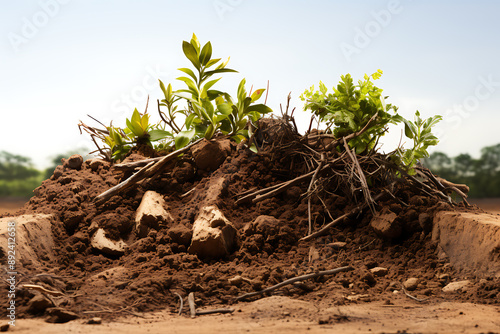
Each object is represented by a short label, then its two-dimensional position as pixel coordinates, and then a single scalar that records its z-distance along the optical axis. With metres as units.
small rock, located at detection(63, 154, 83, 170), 3.68
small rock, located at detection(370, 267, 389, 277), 2.55
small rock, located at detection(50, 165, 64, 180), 3.61
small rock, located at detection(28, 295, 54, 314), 2.00
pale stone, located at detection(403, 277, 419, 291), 2.38
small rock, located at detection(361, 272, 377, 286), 2.43
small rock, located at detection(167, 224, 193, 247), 2.71
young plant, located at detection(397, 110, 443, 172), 3.29
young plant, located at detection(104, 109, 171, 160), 3.66
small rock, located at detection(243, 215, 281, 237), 2.79
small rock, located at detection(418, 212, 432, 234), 2.88
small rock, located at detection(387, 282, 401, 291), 2.39
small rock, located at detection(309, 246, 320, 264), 2.63
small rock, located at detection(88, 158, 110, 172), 3.72
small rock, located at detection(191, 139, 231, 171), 3.41
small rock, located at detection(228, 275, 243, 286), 2.33
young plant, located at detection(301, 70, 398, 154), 3.34
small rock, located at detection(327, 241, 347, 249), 2.78
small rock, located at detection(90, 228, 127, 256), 2.81
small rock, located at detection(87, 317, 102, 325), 1.88
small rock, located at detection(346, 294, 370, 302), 2.20
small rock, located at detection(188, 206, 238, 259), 2.61
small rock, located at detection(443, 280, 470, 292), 2.31
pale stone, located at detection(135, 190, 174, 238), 2.91
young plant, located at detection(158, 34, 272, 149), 3.42
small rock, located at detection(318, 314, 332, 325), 1.80
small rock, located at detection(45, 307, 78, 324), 1.93
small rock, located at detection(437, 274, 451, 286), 2.46
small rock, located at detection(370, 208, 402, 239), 2.80
